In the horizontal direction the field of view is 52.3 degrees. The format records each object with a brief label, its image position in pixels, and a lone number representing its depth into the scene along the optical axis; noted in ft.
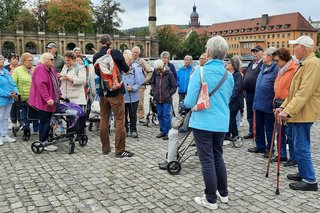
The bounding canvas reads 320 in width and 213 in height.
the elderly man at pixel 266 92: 21.08
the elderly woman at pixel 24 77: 26.61
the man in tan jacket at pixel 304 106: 15.17
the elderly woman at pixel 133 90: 27.27
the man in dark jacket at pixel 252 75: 24.36
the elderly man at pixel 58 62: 30.19
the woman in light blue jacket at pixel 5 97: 24.97
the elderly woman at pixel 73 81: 24.82
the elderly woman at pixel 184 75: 31.35
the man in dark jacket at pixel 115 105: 20.51
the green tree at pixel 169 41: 284.00
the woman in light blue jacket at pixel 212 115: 13.21
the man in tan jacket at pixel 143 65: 28.43
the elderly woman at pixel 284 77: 19.04
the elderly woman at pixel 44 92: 21.54
